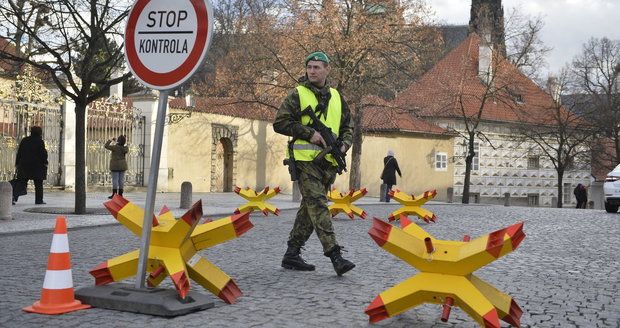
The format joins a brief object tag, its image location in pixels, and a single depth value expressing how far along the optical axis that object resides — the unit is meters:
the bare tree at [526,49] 39.53
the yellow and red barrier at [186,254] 5.38
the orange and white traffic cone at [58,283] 5.08
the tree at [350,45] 28.56
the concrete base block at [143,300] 5.00
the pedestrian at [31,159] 17.55
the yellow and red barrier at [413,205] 15.56
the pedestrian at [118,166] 20.42
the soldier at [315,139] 6.93
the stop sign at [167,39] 5.13
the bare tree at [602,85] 45.44
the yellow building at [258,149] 31.02
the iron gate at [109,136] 25.59
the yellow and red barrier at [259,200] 16.56
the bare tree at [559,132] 45.44
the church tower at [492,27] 40.88
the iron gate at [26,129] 21.86
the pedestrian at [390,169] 26.45
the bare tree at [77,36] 14.73
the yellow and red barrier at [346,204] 15.96
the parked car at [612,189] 21.18
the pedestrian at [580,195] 42.16
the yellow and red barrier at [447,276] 4.68
